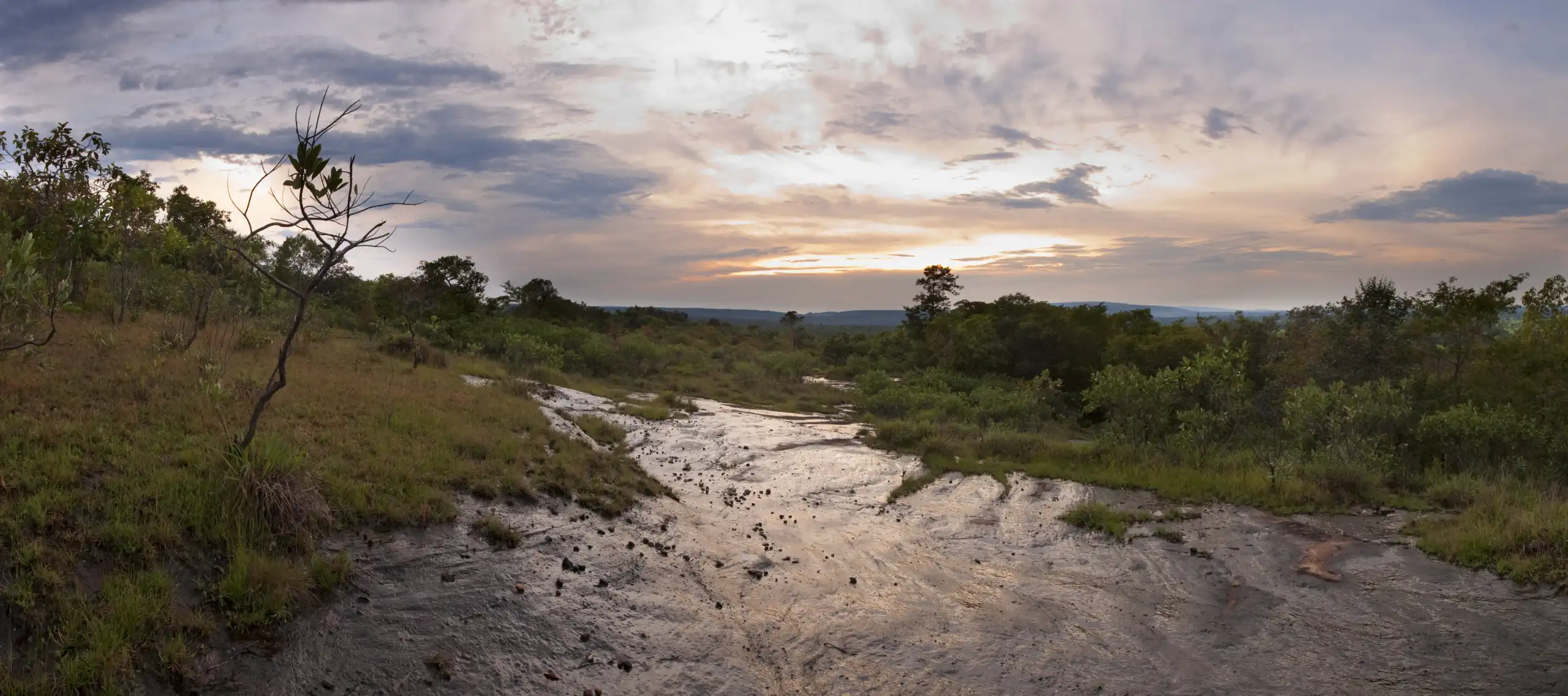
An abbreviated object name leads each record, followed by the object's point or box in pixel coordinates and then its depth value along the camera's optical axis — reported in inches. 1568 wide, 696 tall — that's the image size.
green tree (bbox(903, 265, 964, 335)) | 2207.3
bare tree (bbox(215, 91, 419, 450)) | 258.1
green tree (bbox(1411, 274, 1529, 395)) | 800.3
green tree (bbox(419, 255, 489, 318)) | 1483.8
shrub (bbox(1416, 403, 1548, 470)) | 540.7
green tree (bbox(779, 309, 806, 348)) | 2851.1
